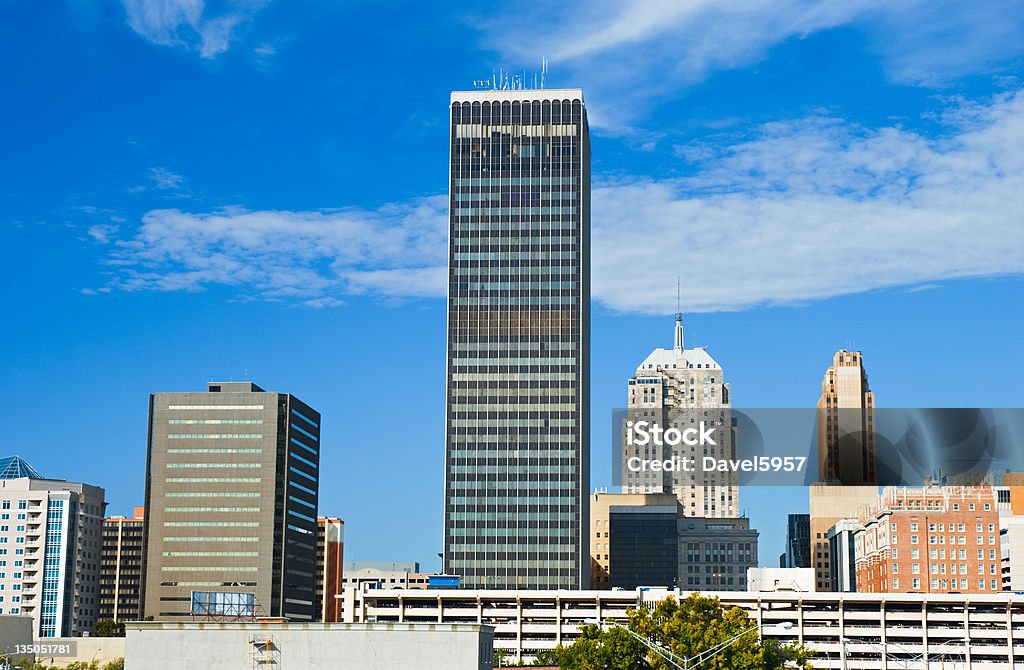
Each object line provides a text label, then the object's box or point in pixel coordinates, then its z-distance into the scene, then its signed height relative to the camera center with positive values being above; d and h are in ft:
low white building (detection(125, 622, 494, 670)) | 378.32 -19.85
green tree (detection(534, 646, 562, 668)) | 592.77 -37.85
